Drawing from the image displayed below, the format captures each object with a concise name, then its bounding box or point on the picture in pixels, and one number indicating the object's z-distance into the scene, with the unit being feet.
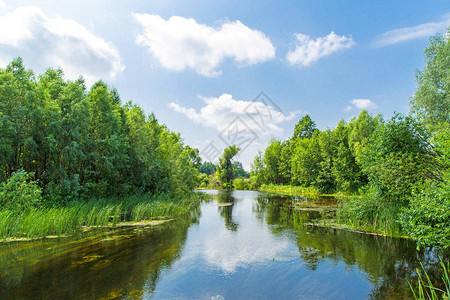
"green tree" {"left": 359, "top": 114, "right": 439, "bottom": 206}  30.71
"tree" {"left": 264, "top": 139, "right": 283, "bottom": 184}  197.47
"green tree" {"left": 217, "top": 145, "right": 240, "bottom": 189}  233.35
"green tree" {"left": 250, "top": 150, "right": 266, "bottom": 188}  209.95
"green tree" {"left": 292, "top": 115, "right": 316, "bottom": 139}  196.54
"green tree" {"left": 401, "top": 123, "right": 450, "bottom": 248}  21.25
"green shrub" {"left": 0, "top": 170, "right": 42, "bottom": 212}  34.35
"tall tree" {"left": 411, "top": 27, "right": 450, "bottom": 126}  64.71
